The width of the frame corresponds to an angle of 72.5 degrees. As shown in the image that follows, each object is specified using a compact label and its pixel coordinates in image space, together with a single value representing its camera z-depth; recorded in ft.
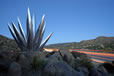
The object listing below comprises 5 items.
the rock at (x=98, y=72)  11.95
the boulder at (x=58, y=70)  10.20
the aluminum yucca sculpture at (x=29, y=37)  14.74
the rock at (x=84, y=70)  11.85
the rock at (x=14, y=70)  9.55
